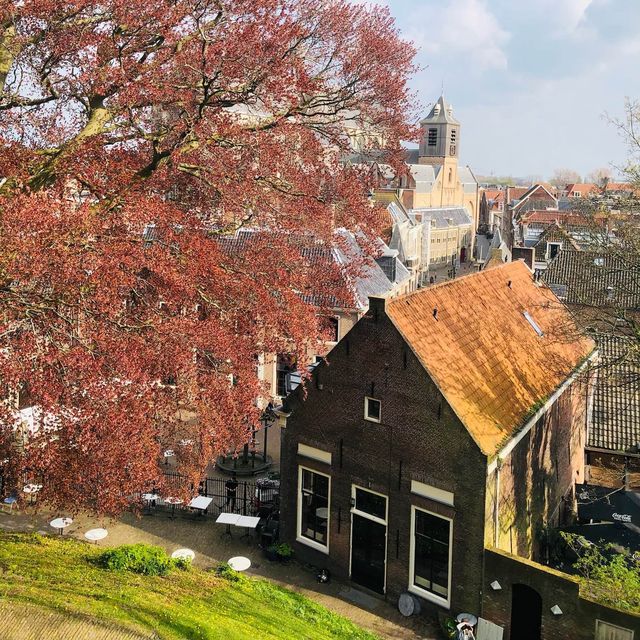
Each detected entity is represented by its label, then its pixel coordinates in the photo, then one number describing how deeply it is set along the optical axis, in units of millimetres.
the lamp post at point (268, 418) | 23330
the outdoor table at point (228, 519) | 17409
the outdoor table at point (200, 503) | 18438
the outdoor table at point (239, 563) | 15344
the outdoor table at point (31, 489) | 16086
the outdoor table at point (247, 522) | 17250
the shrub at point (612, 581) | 12094
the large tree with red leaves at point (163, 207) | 9172
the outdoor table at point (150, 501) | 18570
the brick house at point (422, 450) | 13508
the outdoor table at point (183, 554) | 15348
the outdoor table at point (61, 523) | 17206
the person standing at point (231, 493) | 19188
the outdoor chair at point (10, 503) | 17419
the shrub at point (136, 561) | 14030
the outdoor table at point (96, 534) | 16547
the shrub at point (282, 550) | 16359
